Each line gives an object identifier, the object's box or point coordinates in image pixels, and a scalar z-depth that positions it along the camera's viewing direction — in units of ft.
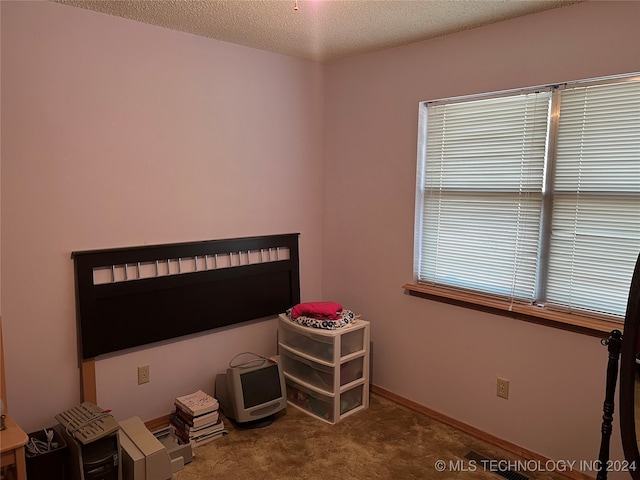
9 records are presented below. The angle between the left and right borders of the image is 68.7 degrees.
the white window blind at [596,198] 7.13
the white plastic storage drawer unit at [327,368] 9.51
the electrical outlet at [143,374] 9.05
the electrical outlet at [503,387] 8.68
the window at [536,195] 7.27
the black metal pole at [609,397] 5.75
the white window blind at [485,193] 8.23
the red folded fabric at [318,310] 9.78
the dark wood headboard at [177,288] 8.29
